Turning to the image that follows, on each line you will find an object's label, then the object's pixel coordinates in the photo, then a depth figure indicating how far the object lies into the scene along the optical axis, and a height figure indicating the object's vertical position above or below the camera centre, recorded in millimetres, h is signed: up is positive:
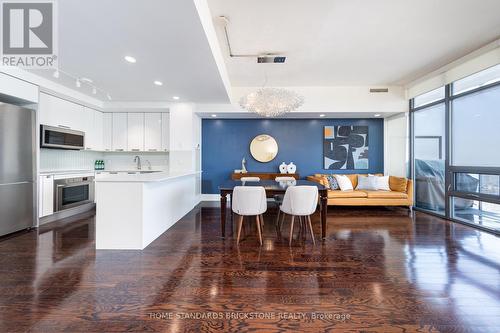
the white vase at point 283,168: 5648 -83
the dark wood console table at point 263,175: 5480 -267
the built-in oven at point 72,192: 3828 -552
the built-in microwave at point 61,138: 3703 +504
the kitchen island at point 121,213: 2654 -622
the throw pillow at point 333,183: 5094 -436
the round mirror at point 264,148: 5742 +461
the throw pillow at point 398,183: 4739 -419
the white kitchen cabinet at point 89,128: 4680 +814
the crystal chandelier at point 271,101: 3535 +1100
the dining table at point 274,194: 3035 -443
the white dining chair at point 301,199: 2832 -476
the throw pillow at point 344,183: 5012 -430
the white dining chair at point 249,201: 2816 -491
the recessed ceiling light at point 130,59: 2835 +1449
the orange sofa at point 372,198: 4621 -718
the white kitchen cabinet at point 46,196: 3543 -555
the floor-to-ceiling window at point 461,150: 3330 +301
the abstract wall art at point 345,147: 5656 +494
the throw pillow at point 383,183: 4999 -424
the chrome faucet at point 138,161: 5375 +83
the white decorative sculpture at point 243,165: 5618 -21
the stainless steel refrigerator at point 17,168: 2990 -66
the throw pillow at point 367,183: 5023 -433
